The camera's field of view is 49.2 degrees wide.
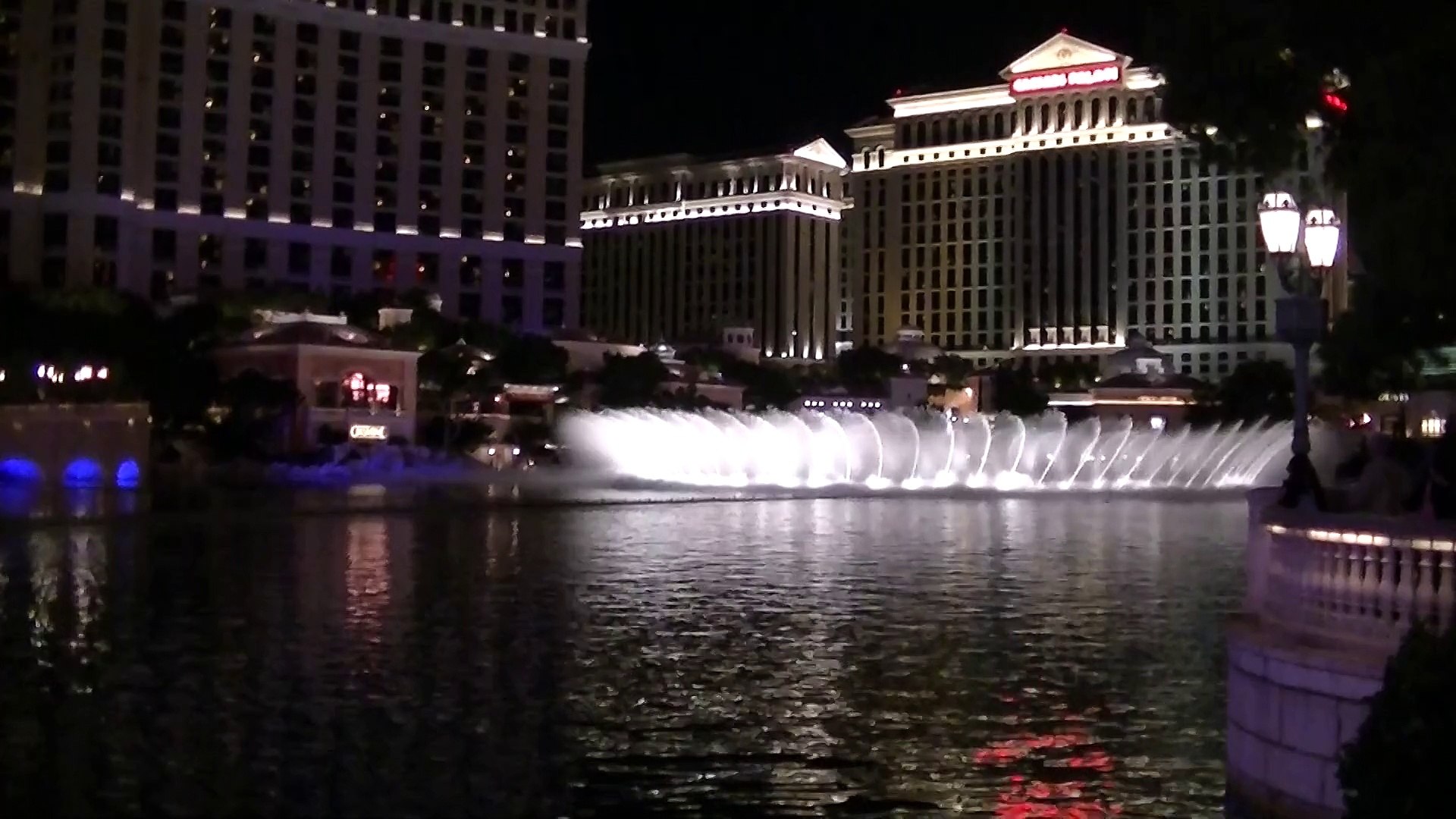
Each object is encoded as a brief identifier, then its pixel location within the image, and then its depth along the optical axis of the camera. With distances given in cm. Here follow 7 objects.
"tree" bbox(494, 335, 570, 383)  8919
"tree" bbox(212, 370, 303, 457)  6862
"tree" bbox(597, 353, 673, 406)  8831
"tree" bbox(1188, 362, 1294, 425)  9238
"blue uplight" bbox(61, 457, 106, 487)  4962
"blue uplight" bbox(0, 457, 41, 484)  4825
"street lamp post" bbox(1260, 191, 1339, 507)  1271
